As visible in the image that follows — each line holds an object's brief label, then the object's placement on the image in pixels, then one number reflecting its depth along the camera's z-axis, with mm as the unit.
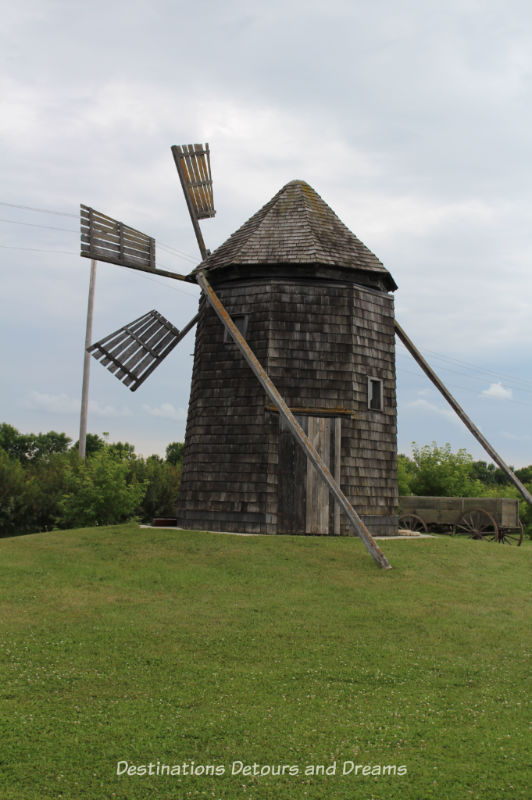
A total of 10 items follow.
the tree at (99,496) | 23328
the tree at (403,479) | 31250
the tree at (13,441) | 53781
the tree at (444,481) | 30688
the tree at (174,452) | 54562
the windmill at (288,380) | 15703
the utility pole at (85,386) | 27688
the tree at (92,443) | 55625
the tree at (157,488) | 29078
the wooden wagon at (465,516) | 19812
